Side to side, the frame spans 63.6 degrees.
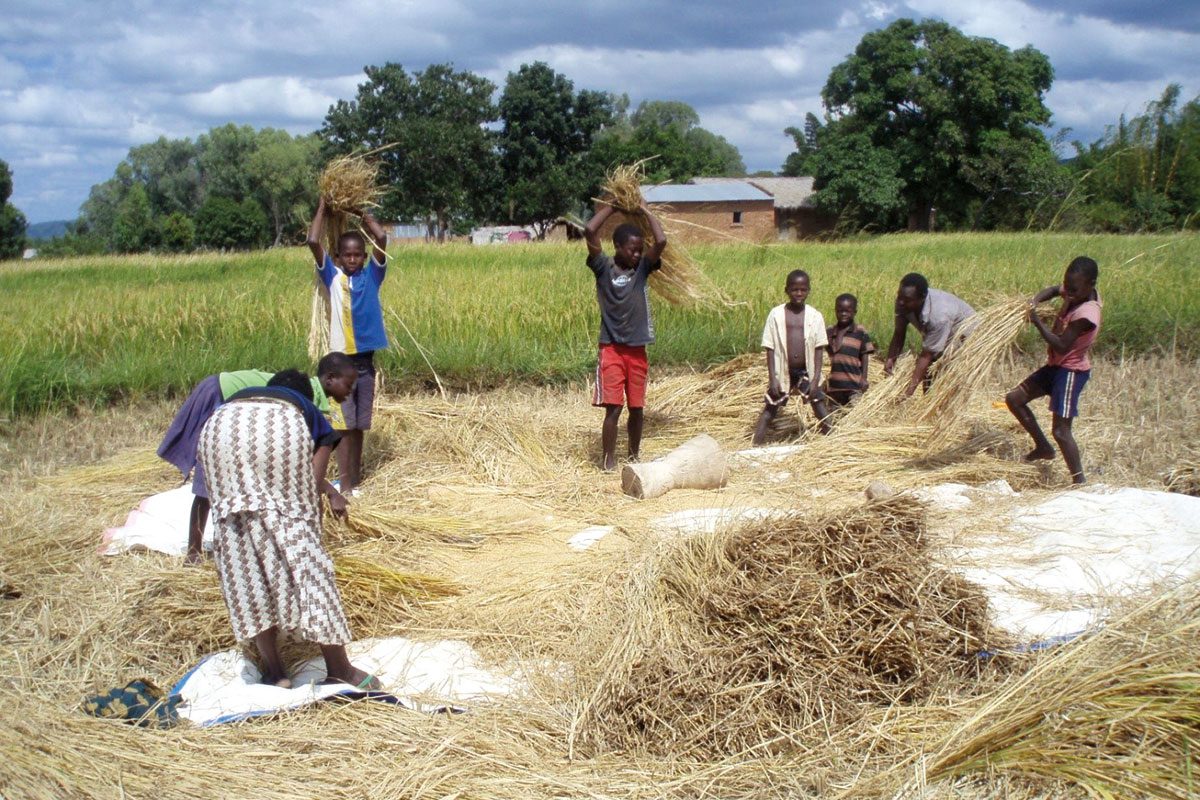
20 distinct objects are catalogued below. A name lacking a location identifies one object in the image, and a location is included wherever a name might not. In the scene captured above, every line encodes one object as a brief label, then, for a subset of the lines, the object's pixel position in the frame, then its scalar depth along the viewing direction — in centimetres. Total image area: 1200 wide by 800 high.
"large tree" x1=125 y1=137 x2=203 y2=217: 6109
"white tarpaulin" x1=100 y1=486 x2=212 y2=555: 484
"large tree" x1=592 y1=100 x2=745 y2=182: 3684
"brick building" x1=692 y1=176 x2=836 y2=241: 3788
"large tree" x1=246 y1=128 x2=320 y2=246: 4857
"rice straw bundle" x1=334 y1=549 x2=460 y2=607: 406
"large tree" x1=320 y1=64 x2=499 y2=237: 3170
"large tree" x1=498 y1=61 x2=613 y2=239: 3553
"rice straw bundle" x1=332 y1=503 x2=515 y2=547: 477
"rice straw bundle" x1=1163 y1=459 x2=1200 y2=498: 554
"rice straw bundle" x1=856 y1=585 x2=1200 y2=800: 261
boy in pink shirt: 536
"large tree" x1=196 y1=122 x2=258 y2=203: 5244
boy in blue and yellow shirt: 578
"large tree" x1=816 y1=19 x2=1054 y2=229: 3353
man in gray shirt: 642
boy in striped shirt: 701
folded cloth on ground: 323
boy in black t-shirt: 611
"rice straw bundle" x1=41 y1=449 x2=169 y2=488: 603
